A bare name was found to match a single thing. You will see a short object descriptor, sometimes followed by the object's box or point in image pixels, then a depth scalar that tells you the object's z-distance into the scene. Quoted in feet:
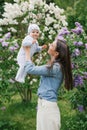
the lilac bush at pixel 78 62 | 12.78
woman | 10.02
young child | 10.79
